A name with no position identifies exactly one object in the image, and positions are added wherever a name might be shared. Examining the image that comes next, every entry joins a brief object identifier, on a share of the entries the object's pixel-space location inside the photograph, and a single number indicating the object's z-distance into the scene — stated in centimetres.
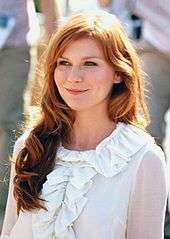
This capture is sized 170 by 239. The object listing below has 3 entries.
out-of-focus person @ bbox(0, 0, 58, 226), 505
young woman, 365
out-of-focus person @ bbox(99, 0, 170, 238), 483
